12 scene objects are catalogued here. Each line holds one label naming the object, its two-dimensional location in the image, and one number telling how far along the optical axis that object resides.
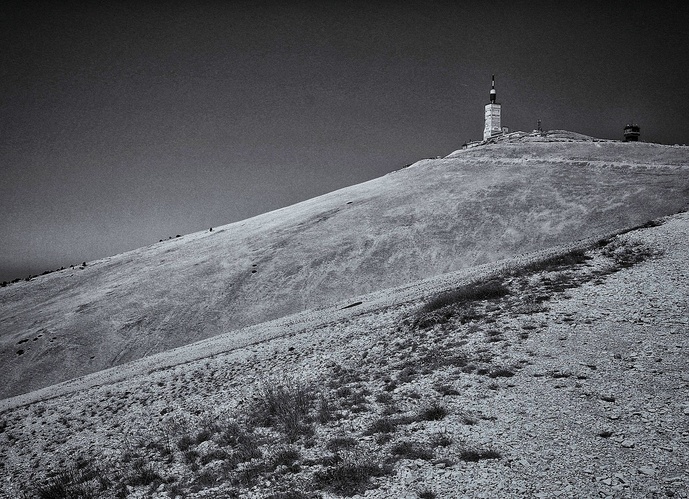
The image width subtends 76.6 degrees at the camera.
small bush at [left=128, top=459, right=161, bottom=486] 11.22
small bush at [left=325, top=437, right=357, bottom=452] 10.48
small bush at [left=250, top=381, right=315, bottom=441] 12.02
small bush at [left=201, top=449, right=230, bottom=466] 11.48
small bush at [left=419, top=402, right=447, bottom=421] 10.76
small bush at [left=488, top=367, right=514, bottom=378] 12.09
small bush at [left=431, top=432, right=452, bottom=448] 9.60
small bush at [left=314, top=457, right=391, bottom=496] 8.80
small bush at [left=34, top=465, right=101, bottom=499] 11.42
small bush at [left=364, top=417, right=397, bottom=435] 10.76
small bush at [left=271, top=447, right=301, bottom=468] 10.32
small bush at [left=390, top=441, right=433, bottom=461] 9.33
